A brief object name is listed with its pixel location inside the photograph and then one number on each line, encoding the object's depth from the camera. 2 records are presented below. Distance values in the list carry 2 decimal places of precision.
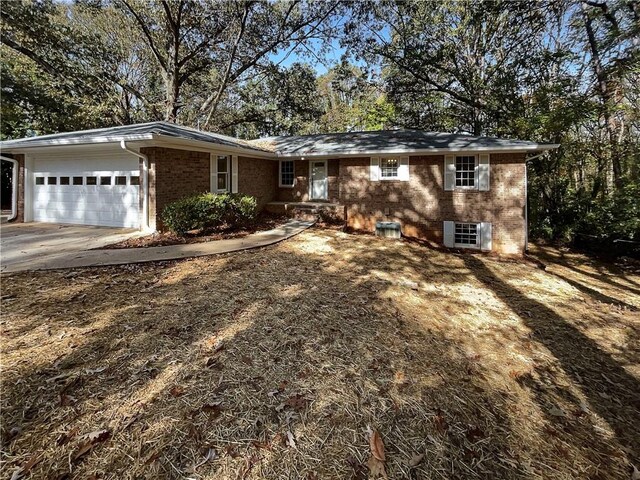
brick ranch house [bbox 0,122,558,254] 9.39
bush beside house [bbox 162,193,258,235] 8.70
